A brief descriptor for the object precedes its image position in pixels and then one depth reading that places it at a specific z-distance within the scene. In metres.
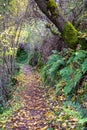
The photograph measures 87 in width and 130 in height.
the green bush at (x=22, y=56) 22.07
